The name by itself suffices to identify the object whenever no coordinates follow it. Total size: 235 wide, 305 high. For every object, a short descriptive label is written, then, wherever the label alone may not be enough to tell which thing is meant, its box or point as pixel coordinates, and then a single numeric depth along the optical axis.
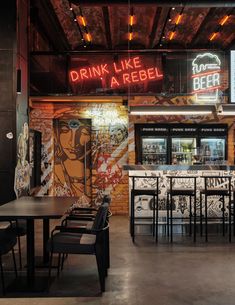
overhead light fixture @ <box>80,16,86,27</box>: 5.20
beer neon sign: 5.59
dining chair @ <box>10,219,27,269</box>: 3.44
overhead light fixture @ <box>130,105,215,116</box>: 5.32
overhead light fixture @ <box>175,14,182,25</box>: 5.07
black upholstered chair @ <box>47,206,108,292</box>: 2.87
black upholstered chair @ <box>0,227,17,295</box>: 2.92
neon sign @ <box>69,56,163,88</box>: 5.86
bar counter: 4.93
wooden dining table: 2.69
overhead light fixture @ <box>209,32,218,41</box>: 5.80
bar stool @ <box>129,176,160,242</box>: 4.65
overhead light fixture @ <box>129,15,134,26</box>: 5.03
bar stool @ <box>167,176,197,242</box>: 4.62
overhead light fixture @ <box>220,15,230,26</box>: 5.19
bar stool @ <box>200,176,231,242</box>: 4.59
